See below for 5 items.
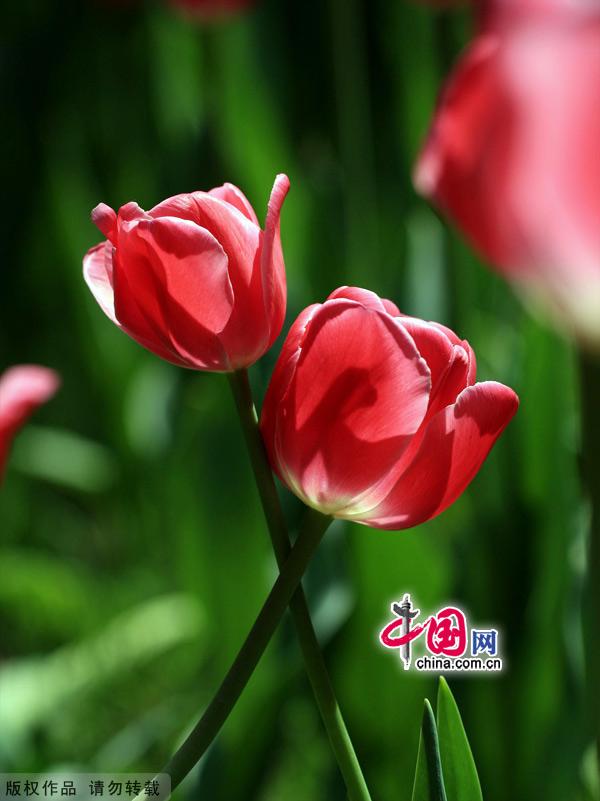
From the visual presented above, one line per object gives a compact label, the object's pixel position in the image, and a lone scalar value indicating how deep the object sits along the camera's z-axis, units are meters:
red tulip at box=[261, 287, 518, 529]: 1.37
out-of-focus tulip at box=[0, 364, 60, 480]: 1.44
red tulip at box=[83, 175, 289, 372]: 1.38
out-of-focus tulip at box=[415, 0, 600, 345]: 1.29
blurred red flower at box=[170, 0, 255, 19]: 3.43
